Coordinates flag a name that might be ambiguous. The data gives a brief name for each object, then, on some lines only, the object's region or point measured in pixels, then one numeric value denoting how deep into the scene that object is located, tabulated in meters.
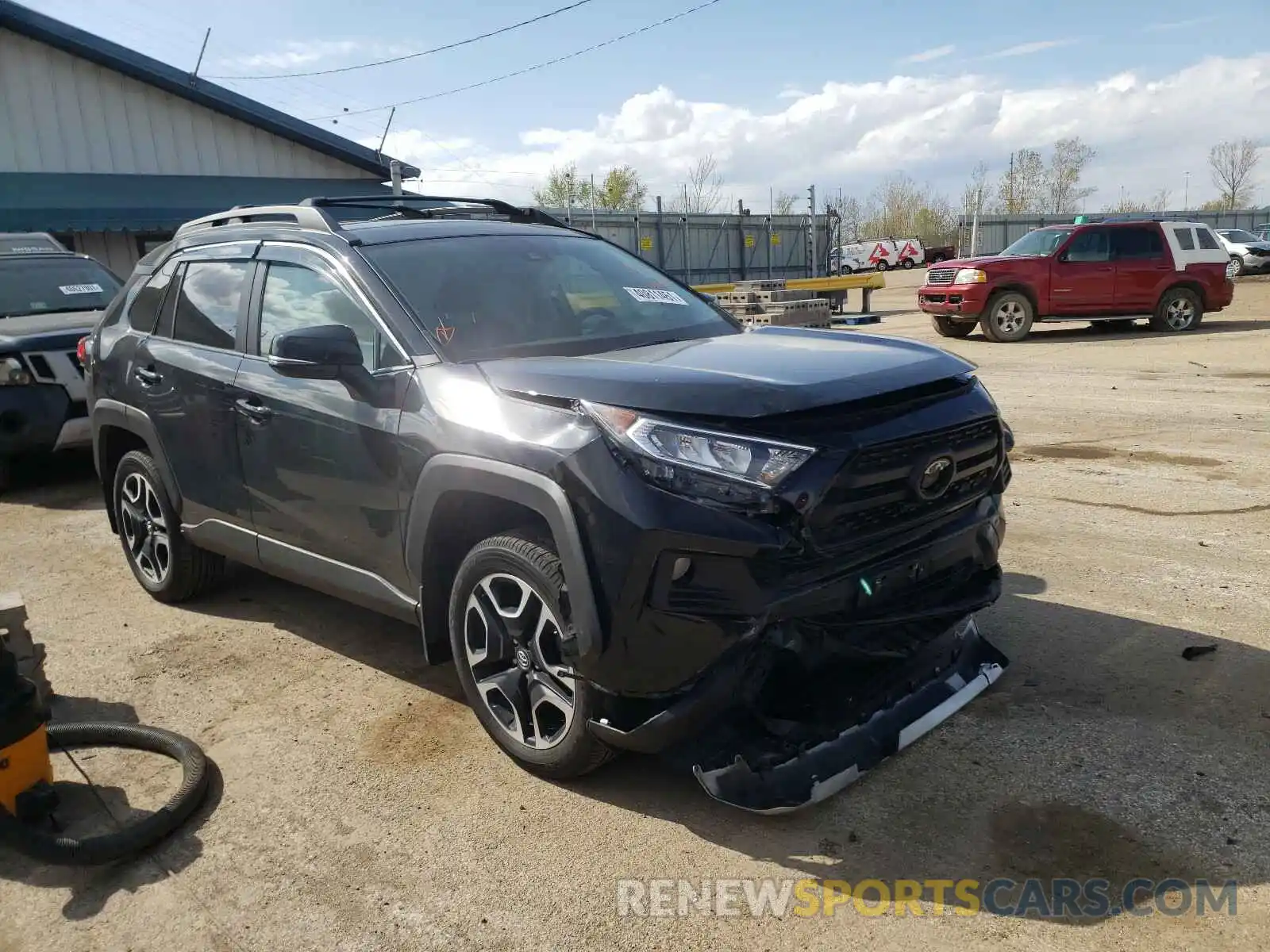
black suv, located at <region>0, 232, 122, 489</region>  7.31
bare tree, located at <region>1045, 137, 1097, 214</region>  79.88
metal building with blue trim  15.84
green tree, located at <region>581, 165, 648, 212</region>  55.71
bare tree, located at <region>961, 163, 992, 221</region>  76.54
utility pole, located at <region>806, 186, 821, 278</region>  27.60
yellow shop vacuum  2.77
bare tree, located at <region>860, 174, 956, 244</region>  79.25
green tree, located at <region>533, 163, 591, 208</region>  53.78
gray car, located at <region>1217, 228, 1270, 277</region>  32.88
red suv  15.89
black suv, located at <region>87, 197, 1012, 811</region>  2.66
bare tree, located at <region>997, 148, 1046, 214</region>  79.62
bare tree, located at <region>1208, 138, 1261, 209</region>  82.44
